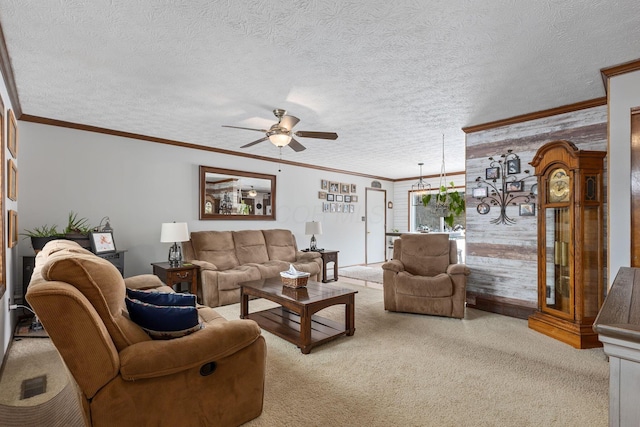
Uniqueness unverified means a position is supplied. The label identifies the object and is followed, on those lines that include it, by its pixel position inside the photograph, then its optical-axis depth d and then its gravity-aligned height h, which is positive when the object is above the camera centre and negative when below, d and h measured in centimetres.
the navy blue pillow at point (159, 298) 197 -49
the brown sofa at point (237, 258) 442 -67
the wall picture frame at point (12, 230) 295 -15
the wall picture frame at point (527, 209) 386 +10
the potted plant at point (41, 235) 346 -22
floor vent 224 -120
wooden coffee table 290 -94
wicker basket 338 -67
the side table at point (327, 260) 606 -80
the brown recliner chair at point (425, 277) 381 -72
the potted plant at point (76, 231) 372 -18
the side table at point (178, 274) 421 -75
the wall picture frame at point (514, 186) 396 +38
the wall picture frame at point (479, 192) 427 +33
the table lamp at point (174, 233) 424 -22
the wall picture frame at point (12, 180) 291 +32
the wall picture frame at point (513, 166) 399 +62
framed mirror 545 +38
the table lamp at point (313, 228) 602 -21
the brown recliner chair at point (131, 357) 136 -67
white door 845 -19
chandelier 812 +73
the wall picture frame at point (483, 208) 425 +12
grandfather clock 312 -23
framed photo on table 376 -31
